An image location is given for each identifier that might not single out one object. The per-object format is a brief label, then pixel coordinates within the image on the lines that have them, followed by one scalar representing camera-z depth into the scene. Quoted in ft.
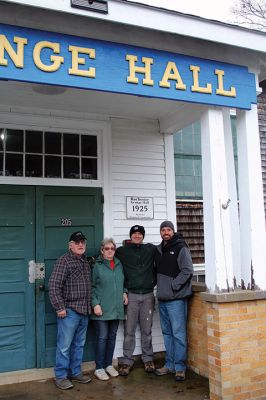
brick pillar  11.66
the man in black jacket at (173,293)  14.08
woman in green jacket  14.20
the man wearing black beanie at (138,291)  14.92
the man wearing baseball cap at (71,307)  13.33
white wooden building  11.09
